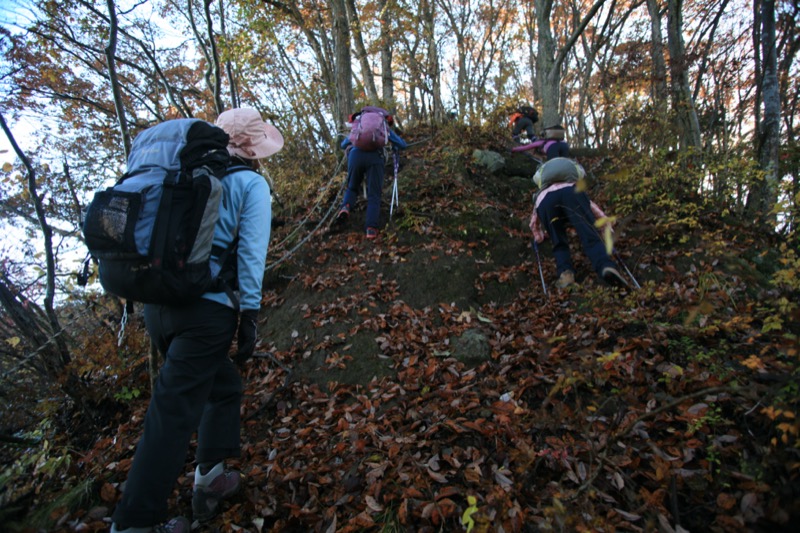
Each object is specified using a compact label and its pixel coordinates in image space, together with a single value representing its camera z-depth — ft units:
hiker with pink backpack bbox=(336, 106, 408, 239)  20.39
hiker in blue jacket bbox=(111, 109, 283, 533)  6.86
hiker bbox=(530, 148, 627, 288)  15.97
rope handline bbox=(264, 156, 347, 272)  19.95
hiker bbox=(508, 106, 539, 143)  34.88
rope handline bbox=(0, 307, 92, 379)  11.08
